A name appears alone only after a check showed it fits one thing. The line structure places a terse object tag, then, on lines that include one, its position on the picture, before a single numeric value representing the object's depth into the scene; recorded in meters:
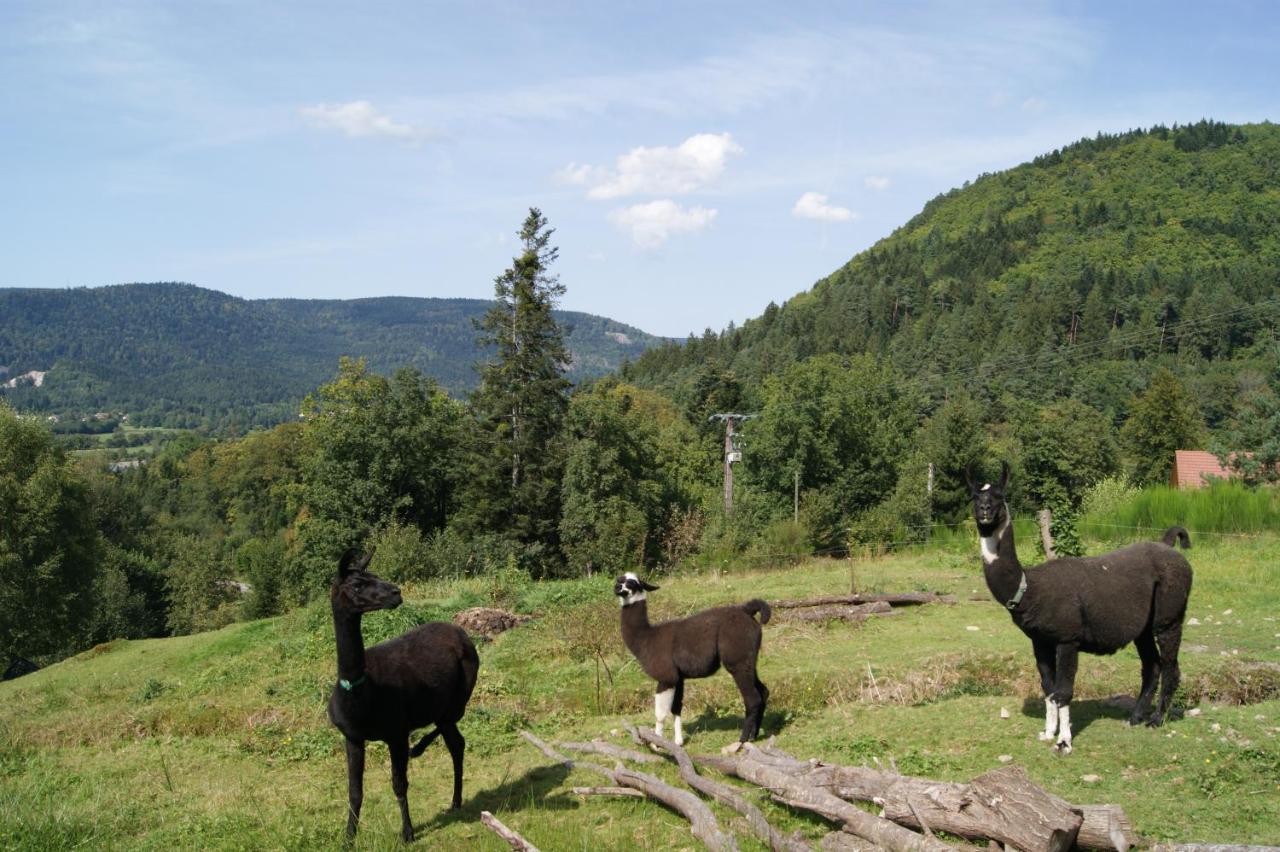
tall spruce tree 43.41
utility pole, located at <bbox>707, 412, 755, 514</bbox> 44.94
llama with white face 9.52
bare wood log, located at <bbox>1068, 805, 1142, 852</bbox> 5.77
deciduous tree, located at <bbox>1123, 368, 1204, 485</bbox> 72.06
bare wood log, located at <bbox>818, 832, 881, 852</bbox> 6.10
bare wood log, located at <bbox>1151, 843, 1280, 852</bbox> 5.40
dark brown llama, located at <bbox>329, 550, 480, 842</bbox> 7.23
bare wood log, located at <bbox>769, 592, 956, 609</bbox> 19.23
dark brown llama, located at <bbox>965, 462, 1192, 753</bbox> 8.41
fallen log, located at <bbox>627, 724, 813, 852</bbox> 6.47
